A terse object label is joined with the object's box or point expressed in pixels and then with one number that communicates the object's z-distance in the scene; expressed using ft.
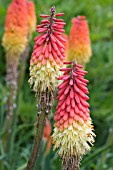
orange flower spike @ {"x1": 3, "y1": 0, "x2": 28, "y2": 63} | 16.65
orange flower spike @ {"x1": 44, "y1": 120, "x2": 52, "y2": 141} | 18.98
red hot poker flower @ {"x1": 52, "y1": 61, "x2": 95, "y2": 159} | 9.89
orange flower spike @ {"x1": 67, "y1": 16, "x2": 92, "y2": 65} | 16.07
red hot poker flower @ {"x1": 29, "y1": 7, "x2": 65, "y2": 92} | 10.58
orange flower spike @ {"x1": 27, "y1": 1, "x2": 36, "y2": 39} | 18.23
